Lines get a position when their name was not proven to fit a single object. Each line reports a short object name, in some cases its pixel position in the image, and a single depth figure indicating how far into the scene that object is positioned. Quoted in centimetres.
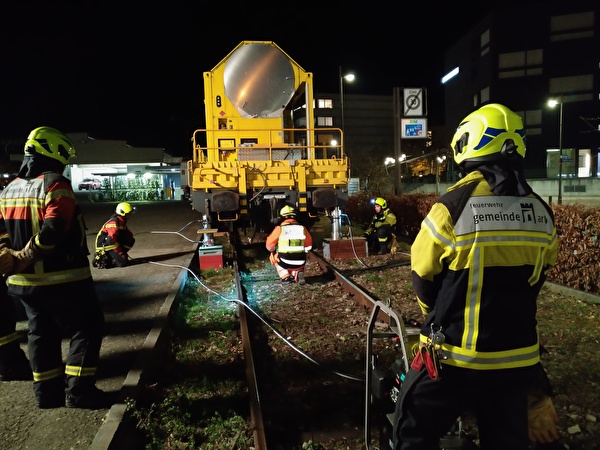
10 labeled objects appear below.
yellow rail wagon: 888
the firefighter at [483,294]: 192
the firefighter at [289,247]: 765
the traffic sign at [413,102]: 1532
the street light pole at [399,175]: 1563
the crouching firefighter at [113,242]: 895
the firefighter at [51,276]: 340
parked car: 3749
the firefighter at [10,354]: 411
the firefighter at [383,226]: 1064
